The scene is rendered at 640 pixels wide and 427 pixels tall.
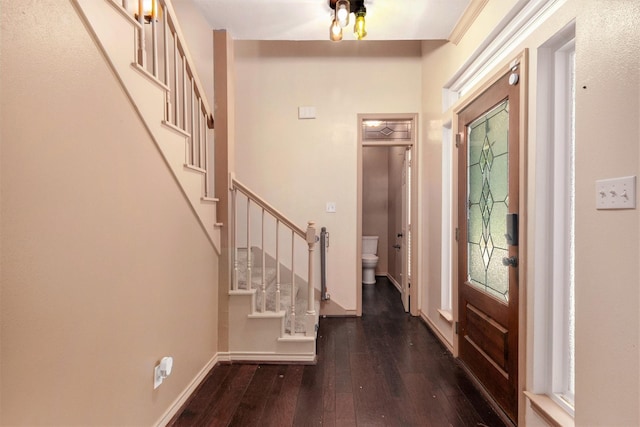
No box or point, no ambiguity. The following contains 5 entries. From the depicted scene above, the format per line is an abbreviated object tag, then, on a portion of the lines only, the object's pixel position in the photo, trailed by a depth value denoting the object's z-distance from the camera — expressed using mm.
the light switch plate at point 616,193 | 929
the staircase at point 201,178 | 1168
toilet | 4312
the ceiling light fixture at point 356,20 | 1838
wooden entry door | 1542
